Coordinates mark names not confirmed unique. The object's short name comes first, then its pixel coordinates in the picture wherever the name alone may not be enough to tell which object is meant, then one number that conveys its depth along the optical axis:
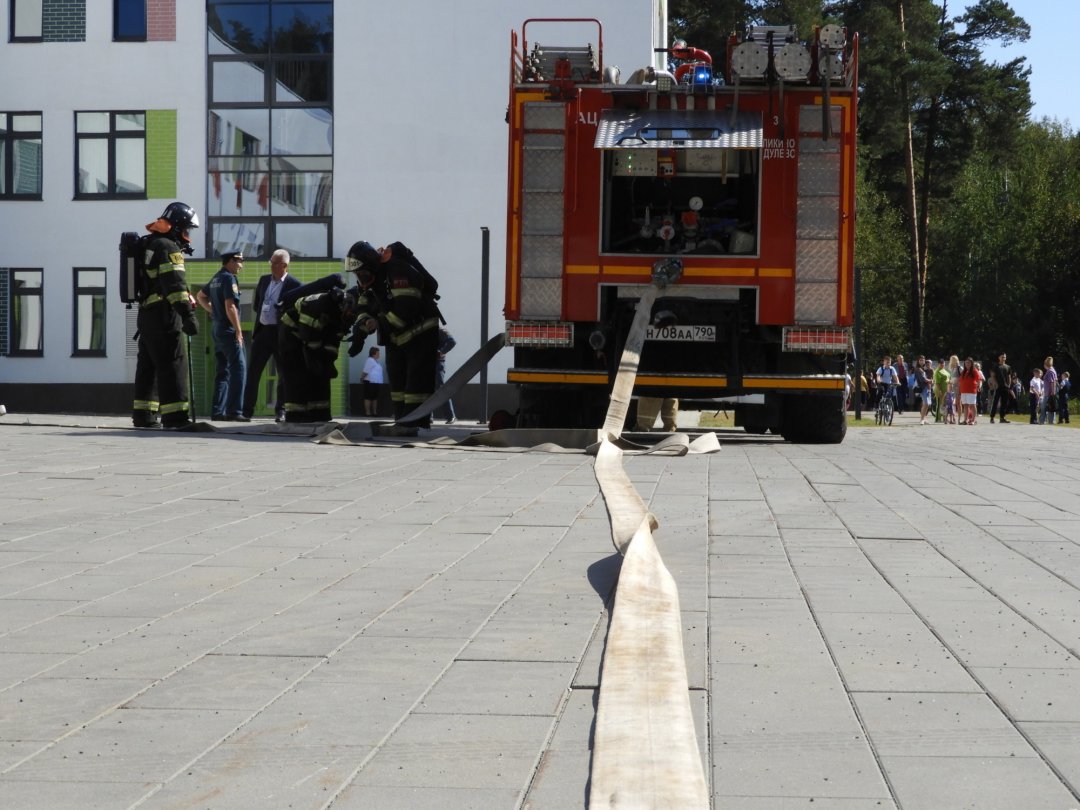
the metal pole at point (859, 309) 15.60
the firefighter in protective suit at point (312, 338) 13.68
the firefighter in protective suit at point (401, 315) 13.26
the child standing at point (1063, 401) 35.19
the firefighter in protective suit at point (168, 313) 13.59
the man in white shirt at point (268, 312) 16.64
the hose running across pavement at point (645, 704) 2.86
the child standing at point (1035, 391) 34.09
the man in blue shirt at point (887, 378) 33.25
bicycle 31.75
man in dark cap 16.77
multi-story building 28.42
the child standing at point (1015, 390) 42.20
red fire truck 13.20
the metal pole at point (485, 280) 16.31
